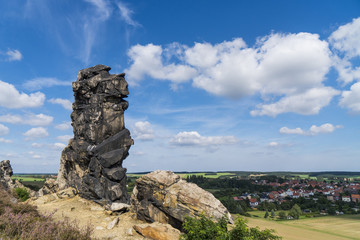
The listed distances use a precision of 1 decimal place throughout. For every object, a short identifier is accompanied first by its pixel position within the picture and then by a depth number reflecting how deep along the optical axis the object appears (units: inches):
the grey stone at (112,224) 589.9
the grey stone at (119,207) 730.8
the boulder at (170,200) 538.9
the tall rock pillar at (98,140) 936.9
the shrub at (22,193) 1230.9
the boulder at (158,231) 486.9
